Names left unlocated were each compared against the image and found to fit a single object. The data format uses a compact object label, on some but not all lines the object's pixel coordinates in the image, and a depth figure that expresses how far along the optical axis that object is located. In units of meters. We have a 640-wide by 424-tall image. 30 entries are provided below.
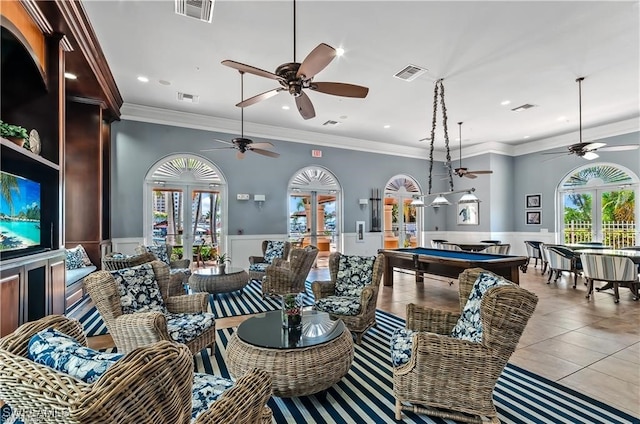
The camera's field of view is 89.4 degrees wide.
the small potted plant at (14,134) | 2.70
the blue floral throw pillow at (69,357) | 0.97
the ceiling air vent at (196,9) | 3.41
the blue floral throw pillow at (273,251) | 6.62
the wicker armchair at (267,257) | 6.20
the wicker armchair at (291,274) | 5.27
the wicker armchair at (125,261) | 4.64
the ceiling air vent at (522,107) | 6.64
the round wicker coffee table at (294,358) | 2.26
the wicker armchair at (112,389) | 0.79
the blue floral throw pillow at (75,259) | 5.29
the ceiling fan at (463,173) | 6.66
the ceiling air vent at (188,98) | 6.09
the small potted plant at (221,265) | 5.43
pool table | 4.80
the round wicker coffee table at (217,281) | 5.09
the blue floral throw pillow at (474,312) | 2.22
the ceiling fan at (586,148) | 5.60
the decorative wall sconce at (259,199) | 8.05
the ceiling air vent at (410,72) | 4.96
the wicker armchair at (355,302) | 3.50
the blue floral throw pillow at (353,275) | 4.04
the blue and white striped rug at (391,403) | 2.23
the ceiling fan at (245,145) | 5.53
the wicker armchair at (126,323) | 2.51
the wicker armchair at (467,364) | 1.99
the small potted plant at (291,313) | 2.68
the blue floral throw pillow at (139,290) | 2.96
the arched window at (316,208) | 8.77
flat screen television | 2.75
